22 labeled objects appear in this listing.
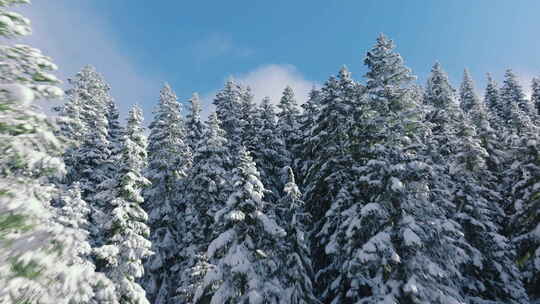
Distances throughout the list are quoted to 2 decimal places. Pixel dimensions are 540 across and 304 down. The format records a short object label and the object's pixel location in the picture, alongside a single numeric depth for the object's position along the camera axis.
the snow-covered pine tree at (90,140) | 27.69
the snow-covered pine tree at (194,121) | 37.58
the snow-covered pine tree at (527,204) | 24.95
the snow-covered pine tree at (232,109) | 35.69
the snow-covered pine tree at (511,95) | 57.09
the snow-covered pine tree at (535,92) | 64.54
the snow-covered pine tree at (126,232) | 17.52
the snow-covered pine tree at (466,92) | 62.66
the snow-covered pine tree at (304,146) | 28.39
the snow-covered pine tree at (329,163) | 21.89
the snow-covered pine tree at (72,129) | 26.56
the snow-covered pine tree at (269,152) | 30.41
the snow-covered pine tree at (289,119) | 36.28
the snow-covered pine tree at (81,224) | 13.73
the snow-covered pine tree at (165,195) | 27.05
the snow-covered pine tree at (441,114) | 29.21
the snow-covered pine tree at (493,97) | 61.71
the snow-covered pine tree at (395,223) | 16.98
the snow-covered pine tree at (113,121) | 39.44
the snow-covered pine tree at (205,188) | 26.28
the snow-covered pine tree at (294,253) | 19.31
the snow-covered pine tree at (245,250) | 17.83
